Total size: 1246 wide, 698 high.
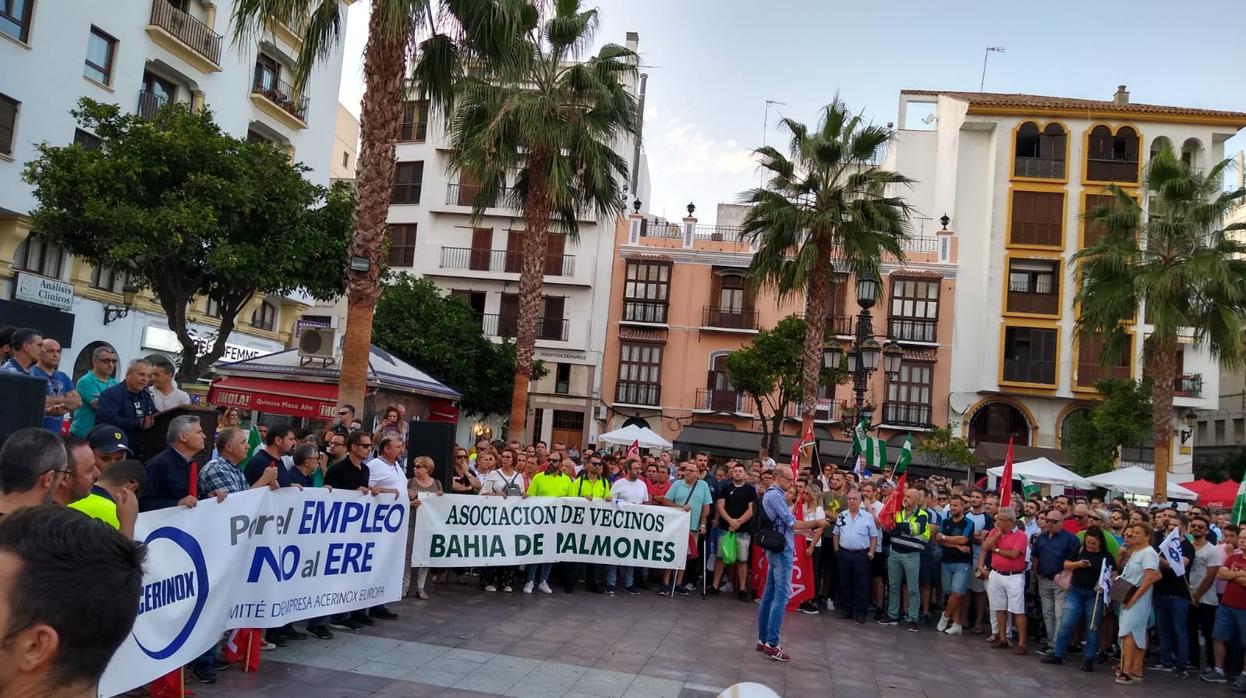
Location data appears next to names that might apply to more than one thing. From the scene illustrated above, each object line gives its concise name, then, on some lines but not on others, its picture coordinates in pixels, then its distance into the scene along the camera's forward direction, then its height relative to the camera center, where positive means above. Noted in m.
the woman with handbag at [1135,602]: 10.80 -1.61
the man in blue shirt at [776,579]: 9.73 -1.53
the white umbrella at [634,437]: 29.03 -0.68
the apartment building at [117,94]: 23.47 +7.95
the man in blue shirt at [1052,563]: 12.14 -1.41
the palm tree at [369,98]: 12.99 +4.13
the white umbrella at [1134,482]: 25.94 -0.62
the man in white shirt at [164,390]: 7.91 -0.13
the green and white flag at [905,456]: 20.72 -0.36
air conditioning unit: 17.73 +0.81
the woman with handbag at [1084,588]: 11.61 -1.61
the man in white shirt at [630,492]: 13.84 -1.11
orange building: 42.53 +4.49
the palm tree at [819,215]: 23.00 +5.31
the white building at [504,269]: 43.66 +6.32
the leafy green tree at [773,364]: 35.38 +2.37
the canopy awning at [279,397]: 16.98 -0.24
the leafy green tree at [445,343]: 36.81 +2.16
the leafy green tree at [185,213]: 20.78 +3.68
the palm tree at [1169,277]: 23.17 +4.55
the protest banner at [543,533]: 11.14 -1.62
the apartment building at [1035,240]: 42.78 +9.73
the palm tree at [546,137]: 20.02 +5.73
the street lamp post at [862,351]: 19.91 +1.82
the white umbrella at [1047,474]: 25.86 -0.59
